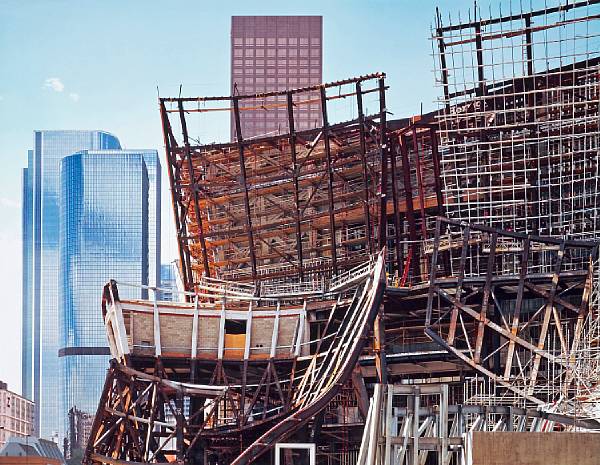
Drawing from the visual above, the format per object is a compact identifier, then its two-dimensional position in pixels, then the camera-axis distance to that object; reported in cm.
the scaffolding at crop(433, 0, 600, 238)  6525
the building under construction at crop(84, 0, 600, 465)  6375
